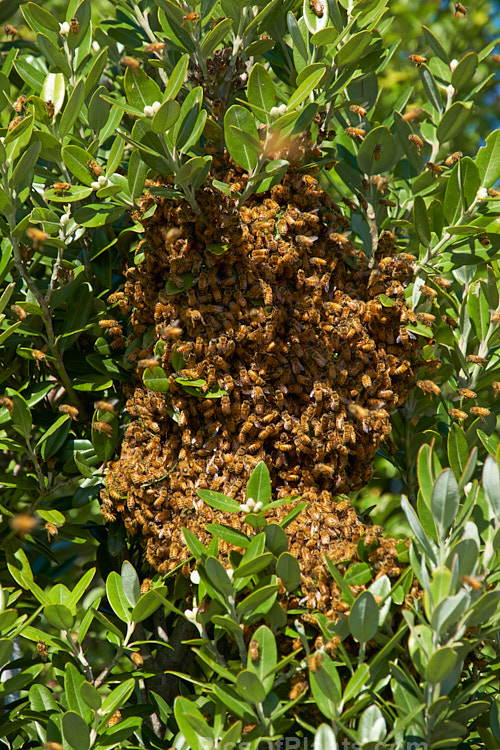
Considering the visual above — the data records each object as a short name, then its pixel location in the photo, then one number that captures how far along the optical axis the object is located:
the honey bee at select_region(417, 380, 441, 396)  4.47
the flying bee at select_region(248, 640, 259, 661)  3.36
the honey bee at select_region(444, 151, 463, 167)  4.95
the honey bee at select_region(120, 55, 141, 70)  3.94
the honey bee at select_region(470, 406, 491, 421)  4.36
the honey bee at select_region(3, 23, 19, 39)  5.71
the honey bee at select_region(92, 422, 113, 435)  4.31
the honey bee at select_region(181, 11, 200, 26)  4.14
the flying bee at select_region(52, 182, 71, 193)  4.30
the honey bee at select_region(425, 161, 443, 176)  4.81
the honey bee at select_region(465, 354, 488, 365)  4.64
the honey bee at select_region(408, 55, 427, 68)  5.01
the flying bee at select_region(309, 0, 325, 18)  4.46
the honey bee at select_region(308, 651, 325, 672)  3.32
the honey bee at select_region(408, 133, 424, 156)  4.90
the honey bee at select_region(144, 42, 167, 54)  4.43
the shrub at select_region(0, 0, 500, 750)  3.48
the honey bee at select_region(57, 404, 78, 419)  4.40
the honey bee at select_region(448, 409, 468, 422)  4.50
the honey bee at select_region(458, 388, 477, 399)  4.57
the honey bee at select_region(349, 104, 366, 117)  4.79
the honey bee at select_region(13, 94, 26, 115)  4.54
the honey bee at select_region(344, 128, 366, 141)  4.77
